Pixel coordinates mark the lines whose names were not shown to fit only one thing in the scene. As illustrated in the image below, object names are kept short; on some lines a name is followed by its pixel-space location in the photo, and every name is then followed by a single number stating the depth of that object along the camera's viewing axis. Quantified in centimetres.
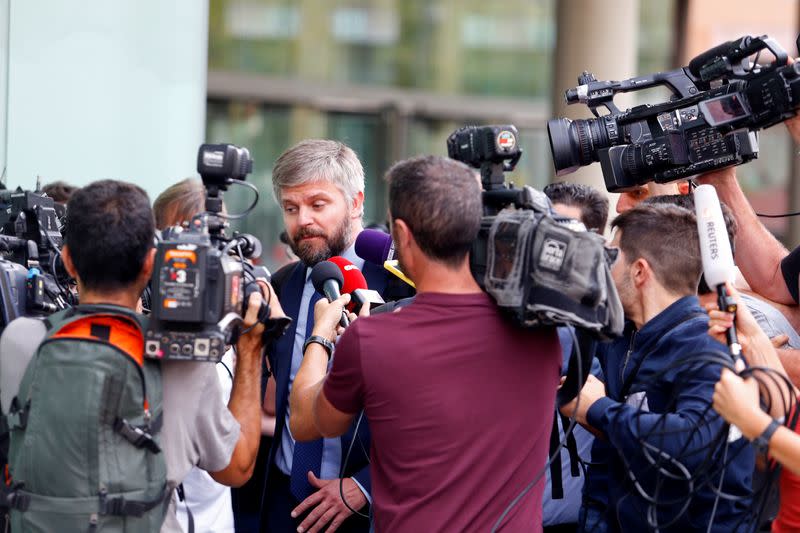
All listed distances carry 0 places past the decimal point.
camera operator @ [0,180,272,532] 554
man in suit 752
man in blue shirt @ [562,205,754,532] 605
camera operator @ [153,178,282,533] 748
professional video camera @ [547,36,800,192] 647
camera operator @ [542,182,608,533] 774
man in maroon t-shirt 564
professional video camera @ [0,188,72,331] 650
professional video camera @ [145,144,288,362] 536
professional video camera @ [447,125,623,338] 543
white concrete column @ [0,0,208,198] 1231
